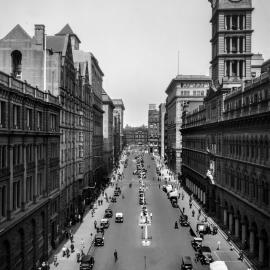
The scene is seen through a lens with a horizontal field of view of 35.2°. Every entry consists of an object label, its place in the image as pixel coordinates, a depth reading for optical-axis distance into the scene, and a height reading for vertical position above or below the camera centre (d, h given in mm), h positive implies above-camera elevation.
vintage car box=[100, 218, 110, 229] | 61344 -12111
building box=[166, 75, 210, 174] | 142375 +15005
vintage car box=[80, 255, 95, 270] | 41000 -11994
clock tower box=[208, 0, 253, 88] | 73438 +17673
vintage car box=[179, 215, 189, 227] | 63331 -12264
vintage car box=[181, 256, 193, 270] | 40250 -11814
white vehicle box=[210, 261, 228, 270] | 36281 -10839
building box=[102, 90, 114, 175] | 137925 +2502
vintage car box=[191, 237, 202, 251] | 49469 -12255
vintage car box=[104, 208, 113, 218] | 69388 -12195
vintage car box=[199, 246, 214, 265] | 44031 -12181
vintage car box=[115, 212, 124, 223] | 65375 -12101
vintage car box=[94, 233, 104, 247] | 51625 -12338
